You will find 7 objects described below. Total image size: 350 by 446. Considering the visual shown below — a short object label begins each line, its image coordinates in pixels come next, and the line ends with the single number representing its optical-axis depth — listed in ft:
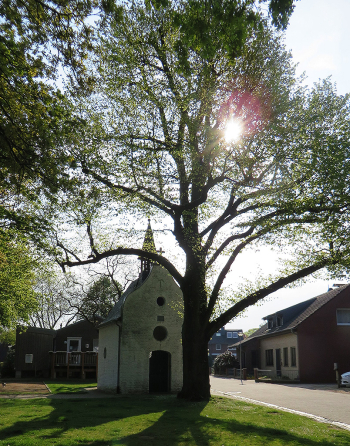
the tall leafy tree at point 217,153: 48.39
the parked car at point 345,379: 82.00
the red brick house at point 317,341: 104.22
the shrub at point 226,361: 155.43
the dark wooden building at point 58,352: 124.26
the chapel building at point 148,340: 79.15
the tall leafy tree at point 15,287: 68.90
